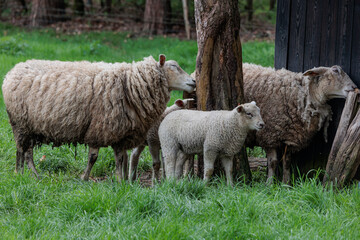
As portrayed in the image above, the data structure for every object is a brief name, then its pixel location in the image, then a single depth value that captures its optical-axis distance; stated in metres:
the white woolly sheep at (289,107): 12.59
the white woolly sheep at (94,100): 12.19
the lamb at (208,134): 10.88
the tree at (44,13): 35.72
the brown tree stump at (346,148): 10.99
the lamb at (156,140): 12.81
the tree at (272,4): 43.34
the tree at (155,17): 34.09
